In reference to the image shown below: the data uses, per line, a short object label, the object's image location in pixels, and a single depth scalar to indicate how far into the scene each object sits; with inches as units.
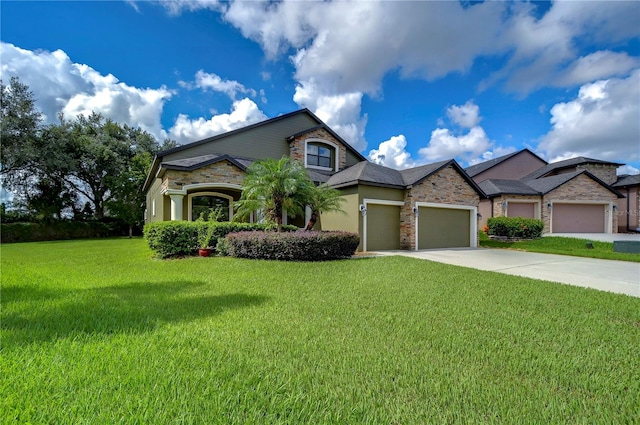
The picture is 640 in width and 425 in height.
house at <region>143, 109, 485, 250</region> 478.6
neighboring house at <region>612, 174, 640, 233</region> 877.2
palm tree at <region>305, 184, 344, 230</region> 395.9
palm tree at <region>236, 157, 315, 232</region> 375.9
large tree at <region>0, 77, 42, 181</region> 741.3
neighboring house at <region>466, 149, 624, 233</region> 772.0
